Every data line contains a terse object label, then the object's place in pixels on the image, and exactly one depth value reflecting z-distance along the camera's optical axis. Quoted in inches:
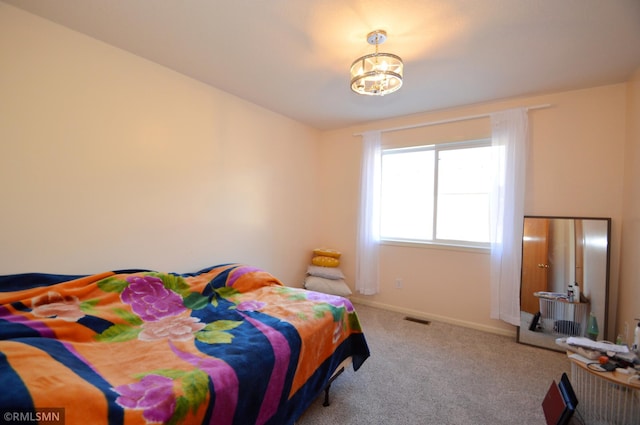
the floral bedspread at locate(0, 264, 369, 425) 36.6
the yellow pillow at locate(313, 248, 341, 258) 148.6
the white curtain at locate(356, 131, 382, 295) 140.4
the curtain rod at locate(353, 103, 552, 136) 106.4
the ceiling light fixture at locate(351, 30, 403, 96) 67.9
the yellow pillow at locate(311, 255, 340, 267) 144.7
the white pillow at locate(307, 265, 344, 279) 140.4
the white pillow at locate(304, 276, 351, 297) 135.5
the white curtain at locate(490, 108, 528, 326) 108.0
